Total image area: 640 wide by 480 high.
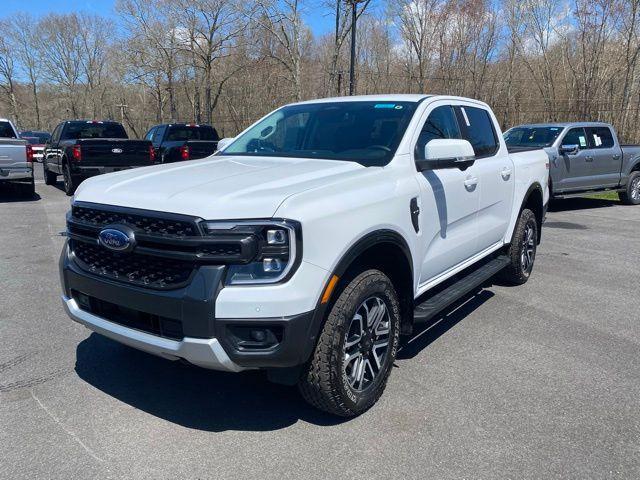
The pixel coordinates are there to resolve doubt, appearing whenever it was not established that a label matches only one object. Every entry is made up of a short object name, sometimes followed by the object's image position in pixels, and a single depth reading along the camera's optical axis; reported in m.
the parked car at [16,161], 11.91
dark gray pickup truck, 11.81
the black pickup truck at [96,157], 12.96
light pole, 17.30
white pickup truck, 2.71
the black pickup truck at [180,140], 14.77
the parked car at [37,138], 28.92
